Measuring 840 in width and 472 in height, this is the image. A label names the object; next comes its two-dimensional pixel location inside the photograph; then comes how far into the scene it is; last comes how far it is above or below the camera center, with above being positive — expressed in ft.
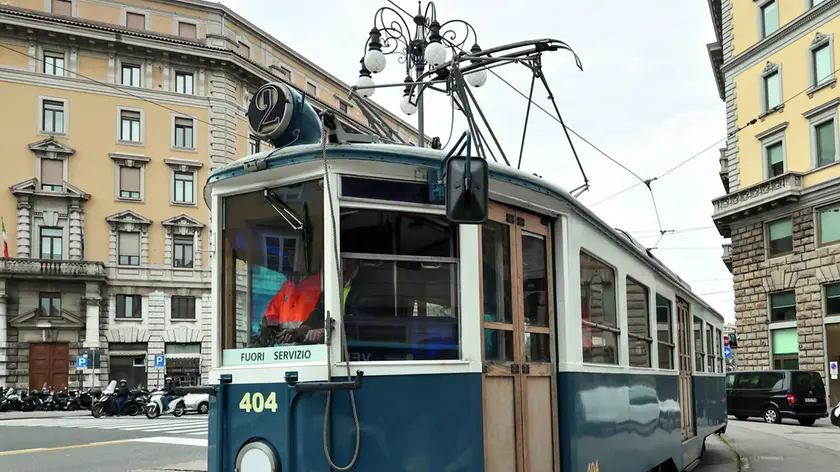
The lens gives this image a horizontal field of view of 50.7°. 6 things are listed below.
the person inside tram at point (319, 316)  14.07 +0.23
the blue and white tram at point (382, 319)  13.85 +0.17
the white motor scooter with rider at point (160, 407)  83.35 -7.05
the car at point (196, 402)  87.10 -6.89
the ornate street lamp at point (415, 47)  37.81 +12.45
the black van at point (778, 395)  79.66 -6.63
